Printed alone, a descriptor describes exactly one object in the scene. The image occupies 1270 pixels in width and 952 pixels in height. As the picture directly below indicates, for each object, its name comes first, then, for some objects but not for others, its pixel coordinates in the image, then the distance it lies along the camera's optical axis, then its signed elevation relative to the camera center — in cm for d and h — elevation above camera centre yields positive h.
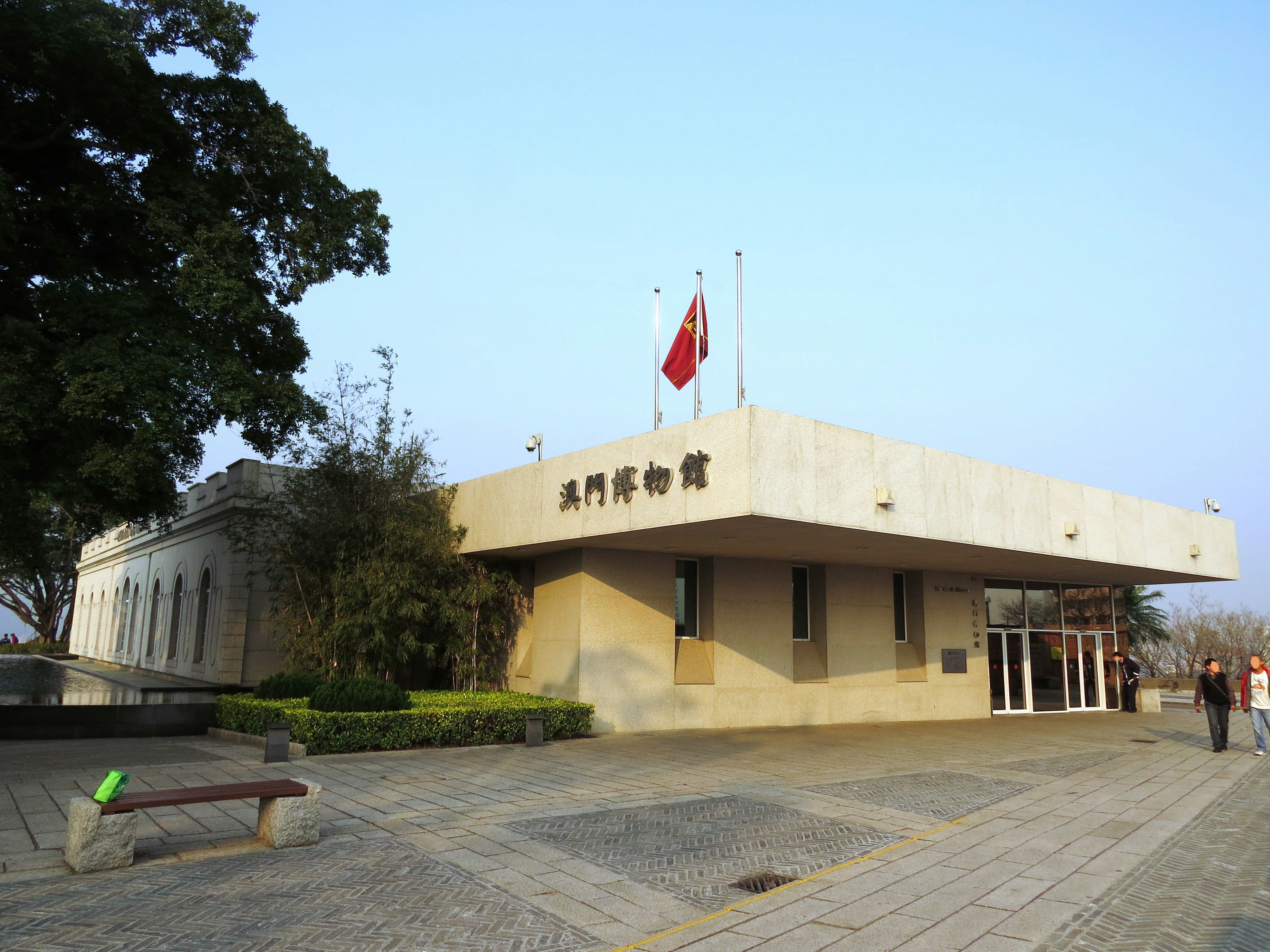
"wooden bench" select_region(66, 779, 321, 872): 619 -152
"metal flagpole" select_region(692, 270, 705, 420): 1420 +426
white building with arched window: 2047 +72
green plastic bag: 631 -125
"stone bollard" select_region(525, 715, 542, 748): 1359 -167
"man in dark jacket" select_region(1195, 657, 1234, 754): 1505 -111
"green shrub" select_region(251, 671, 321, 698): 1440 -107
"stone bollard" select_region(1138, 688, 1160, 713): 2373 -179
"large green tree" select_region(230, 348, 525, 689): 1537 +106
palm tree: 2967 +80
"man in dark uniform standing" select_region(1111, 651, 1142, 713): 2372 -128
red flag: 1490 +494
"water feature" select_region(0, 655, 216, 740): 1416 -167
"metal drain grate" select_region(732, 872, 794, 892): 623 -188
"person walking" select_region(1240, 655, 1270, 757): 1441 -101
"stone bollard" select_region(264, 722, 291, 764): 1145 -159
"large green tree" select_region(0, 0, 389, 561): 1187 +619
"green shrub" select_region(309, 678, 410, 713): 1290 -111
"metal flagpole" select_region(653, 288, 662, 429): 1452 +457
